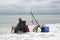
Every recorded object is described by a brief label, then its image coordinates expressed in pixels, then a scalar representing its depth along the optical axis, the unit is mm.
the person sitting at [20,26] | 7681
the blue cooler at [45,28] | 7849
